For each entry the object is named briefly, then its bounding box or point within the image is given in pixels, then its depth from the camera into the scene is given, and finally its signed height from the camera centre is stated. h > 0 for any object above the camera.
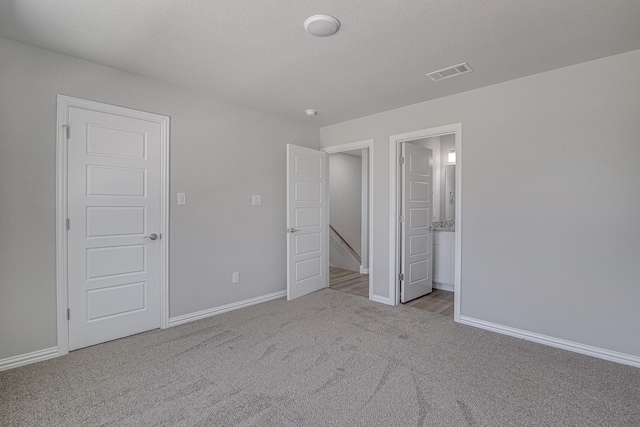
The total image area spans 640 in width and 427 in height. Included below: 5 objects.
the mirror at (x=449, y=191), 5.38 +0.38
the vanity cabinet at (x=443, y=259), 4.47 -0.67
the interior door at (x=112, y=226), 2.64 -0.13
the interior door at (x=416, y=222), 3.96 -0.13
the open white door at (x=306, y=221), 4.09 -0.12
